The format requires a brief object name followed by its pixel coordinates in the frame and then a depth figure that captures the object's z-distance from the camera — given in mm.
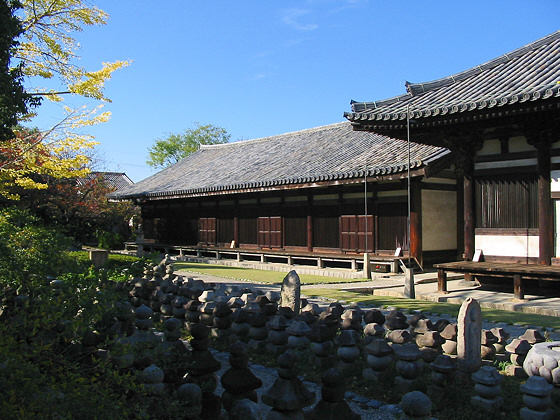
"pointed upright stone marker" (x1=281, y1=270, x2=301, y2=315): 7145
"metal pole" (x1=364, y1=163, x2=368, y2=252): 15359
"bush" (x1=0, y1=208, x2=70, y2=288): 6434
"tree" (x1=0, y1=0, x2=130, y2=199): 12414
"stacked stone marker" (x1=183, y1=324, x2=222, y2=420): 3887
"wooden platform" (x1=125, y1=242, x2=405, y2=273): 16172
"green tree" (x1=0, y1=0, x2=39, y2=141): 9102
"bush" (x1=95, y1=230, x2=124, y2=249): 28312
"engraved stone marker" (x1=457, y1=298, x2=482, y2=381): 4934
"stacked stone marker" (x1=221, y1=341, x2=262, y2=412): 3715
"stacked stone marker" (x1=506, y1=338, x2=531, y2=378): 5016
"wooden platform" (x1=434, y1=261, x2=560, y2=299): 9438
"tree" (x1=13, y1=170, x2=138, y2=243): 25391
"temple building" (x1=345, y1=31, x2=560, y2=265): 9984
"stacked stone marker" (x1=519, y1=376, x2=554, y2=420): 3861
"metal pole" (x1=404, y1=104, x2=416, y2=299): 10395
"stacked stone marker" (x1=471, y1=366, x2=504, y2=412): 4094
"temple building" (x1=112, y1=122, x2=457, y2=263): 15938
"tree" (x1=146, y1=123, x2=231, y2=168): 66062
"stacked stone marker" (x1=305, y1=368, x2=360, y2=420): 3477
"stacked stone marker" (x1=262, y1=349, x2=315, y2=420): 3373
